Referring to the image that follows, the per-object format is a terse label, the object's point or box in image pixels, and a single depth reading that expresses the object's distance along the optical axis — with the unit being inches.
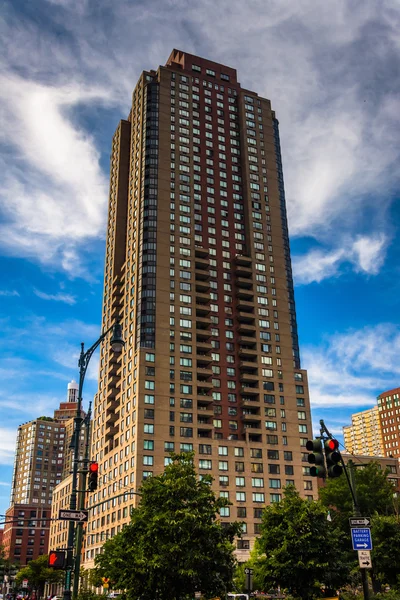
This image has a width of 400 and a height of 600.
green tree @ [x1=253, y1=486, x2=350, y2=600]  1700.3
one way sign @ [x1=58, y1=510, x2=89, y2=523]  976.3
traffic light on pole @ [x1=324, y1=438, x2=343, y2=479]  698.1
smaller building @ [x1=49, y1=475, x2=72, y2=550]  5979.3
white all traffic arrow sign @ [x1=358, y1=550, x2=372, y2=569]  898.1
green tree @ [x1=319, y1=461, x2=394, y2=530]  3673.7
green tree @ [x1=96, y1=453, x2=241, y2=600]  1435.8
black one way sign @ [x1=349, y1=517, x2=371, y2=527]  925.2
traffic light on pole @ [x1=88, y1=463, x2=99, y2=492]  932.8
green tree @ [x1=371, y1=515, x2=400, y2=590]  2059.5
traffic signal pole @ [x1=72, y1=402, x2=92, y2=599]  1172.8
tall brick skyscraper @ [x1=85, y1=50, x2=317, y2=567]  4180.6
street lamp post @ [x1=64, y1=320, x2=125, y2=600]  962.7
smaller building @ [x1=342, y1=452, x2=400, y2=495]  5807.1
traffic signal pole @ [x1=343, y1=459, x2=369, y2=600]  887.1
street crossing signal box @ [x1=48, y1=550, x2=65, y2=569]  901.2
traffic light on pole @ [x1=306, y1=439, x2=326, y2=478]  698.2
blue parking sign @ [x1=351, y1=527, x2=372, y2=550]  910.4
